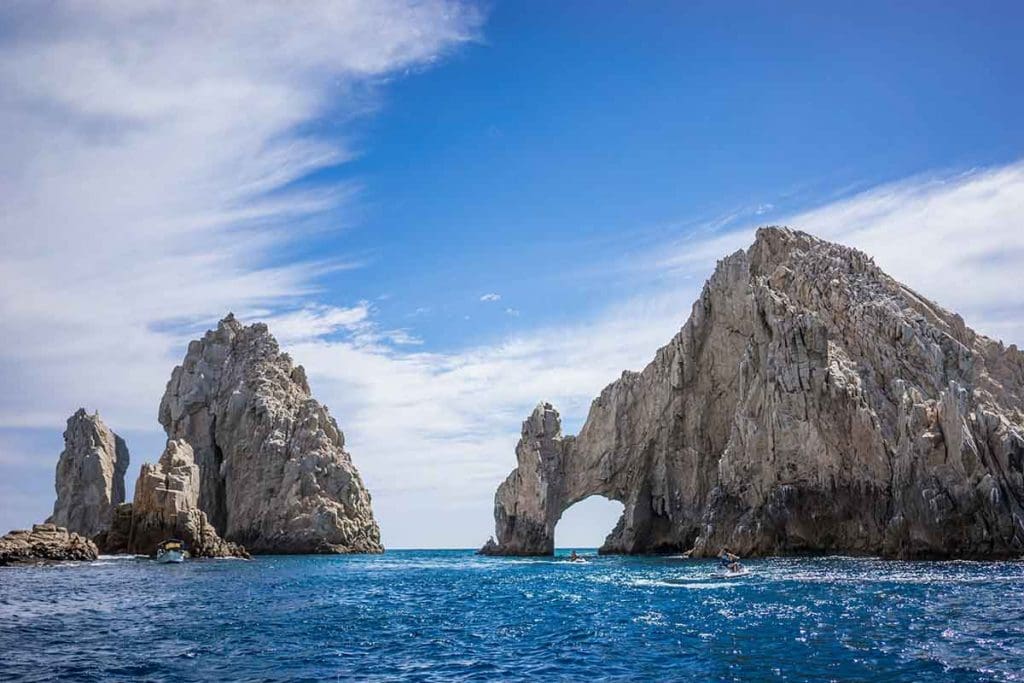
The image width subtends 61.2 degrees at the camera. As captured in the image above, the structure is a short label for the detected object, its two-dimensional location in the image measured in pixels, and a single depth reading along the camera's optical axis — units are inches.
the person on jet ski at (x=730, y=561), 2172.7
